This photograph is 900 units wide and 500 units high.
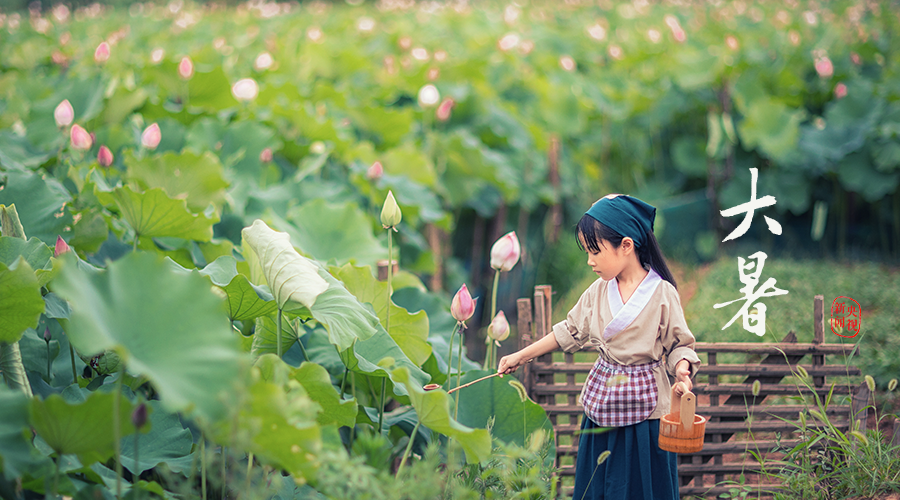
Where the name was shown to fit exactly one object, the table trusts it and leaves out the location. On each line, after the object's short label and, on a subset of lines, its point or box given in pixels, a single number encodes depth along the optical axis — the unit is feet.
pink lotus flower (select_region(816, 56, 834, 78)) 31.53
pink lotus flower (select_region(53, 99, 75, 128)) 19.78
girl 17.29
